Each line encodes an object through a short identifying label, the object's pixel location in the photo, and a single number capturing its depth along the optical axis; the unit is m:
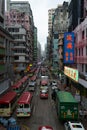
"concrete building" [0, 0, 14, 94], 21.95
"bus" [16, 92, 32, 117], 15.10
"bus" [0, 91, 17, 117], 15.16
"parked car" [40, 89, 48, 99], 23.42
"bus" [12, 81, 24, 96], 24.20
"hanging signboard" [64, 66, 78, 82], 19.52
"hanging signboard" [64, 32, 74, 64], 24.37
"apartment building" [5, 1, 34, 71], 43.46
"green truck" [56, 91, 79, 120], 13.71
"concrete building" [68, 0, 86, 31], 22.28
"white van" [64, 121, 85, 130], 10.98
